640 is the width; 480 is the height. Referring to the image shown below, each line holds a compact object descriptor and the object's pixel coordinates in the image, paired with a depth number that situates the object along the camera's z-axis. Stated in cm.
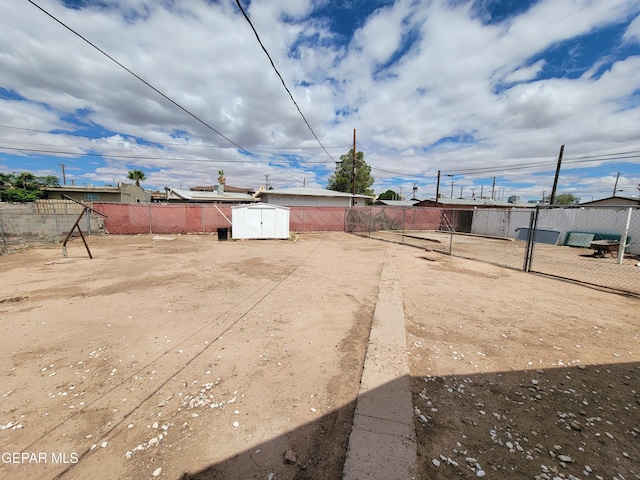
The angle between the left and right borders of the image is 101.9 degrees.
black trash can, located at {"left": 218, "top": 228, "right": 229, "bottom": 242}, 1458
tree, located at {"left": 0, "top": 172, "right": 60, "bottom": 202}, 3732
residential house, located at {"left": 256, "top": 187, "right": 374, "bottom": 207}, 2547
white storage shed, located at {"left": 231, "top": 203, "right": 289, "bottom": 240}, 1523
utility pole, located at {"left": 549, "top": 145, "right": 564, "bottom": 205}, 2181
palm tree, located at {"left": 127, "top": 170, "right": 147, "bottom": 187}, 4681
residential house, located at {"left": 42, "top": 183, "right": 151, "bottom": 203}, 3725
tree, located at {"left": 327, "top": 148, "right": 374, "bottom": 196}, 3669
